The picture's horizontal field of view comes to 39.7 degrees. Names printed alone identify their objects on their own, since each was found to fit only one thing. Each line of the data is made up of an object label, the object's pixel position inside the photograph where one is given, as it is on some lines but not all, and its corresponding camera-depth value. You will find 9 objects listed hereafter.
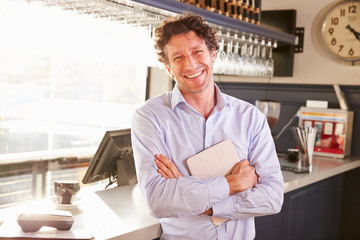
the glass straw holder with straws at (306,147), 3.22
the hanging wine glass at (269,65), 3.90
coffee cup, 1.99
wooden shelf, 2.62
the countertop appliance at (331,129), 4.04
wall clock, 4.12
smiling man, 1.78
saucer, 1.97
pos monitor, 2.35
